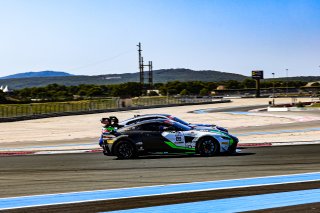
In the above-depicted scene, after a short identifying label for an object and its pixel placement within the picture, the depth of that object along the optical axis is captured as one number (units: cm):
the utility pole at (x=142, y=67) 12926
